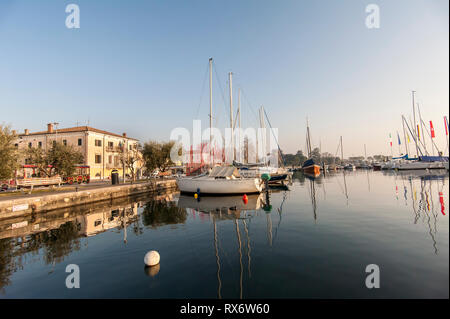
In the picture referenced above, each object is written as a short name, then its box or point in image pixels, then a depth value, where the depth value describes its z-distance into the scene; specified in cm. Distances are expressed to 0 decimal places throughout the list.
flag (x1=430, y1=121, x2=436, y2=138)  5828
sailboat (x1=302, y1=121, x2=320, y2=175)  6550
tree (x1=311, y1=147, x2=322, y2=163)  19112
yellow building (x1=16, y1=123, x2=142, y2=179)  4134
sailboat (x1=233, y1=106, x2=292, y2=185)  2998
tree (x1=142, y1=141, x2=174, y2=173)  3988
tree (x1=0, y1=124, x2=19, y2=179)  1664
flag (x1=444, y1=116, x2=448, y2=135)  5490
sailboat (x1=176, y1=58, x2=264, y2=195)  2228
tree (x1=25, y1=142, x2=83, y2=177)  2458
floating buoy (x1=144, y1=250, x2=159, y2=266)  677
